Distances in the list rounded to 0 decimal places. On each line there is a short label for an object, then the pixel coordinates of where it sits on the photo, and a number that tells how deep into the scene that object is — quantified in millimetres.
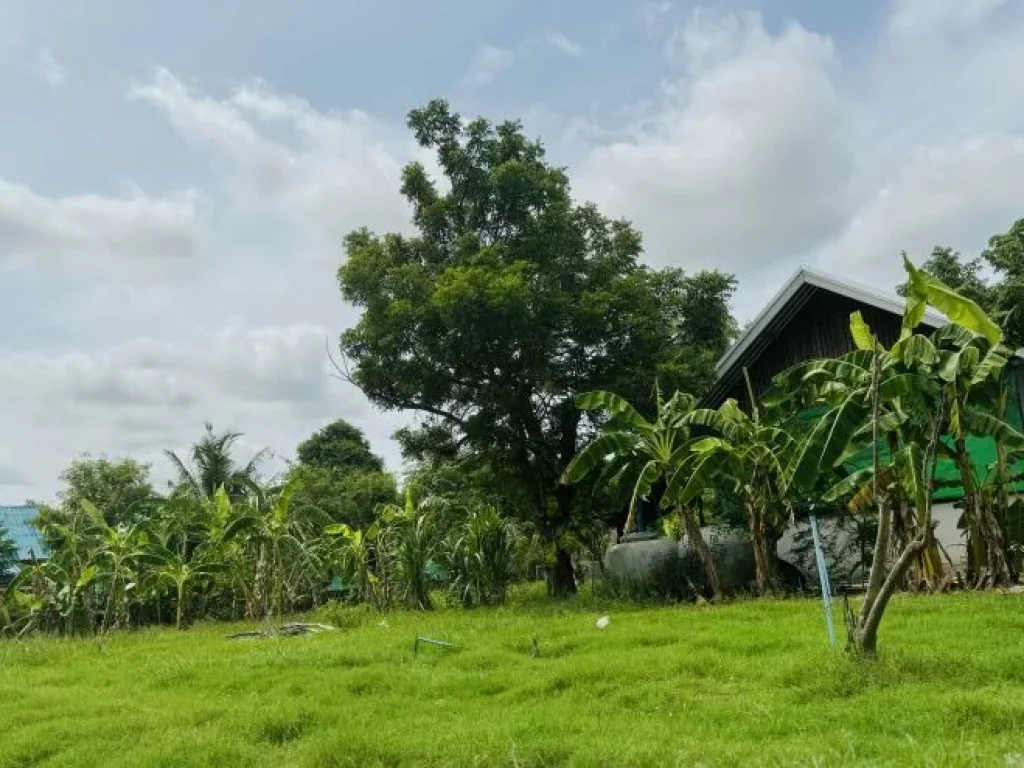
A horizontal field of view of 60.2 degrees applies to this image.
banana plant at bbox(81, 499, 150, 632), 14602
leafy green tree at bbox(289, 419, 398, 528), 25891
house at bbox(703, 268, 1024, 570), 12766
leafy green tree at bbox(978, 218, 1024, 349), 16297
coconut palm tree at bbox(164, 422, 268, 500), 25094
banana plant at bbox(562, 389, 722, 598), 11664
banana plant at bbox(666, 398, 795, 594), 11016
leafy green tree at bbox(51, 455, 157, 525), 26500
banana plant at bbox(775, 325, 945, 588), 9242
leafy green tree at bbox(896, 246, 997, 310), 18297
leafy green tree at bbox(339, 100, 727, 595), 13422
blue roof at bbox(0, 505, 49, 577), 27516
